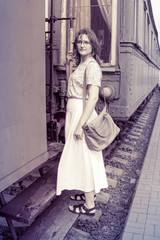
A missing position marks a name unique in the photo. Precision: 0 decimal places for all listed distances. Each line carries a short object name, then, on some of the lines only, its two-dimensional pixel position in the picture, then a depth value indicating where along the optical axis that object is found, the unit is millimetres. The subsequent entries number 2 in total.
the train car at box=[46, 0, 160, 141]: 4988
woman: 3025
